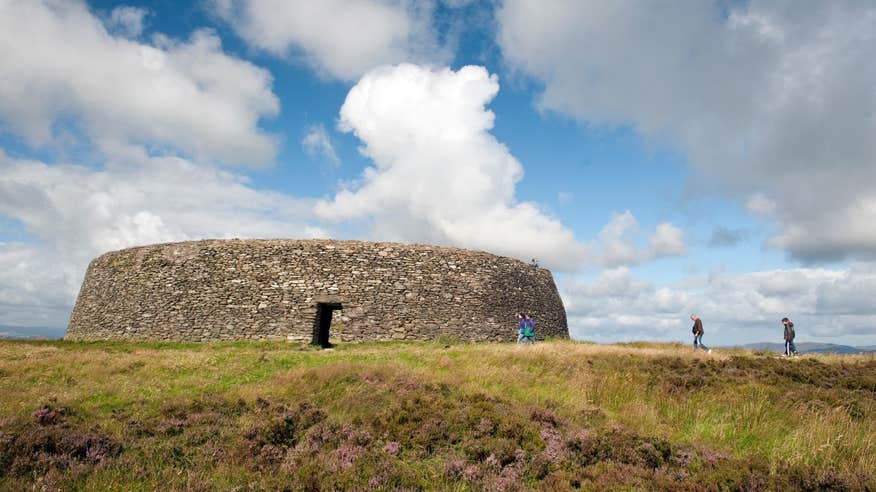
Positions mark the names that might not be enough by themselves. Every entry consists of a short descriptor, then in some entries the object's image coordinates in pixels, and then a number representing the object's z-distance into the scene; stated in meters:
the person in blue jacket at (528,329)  24.42
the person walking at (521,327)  25.14
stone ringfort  26.09
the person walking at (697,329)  22.19
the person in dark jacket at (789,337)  22.02
